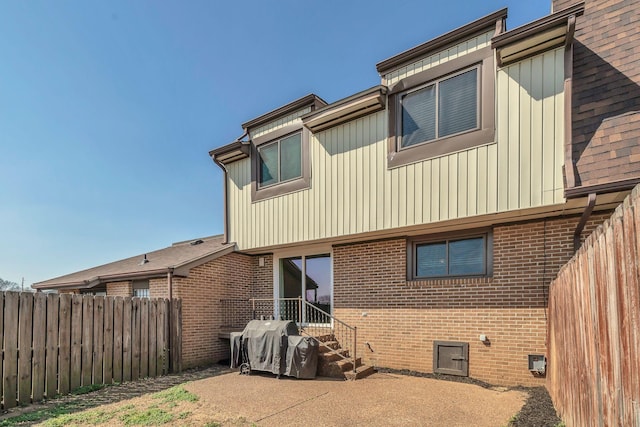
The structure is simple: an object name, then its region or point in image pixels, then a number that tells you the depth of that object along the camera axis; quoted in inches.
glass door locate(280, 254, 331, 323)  374.3
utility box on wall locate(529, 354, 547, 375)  243.0
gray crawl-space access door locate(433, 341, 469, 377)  276.1
